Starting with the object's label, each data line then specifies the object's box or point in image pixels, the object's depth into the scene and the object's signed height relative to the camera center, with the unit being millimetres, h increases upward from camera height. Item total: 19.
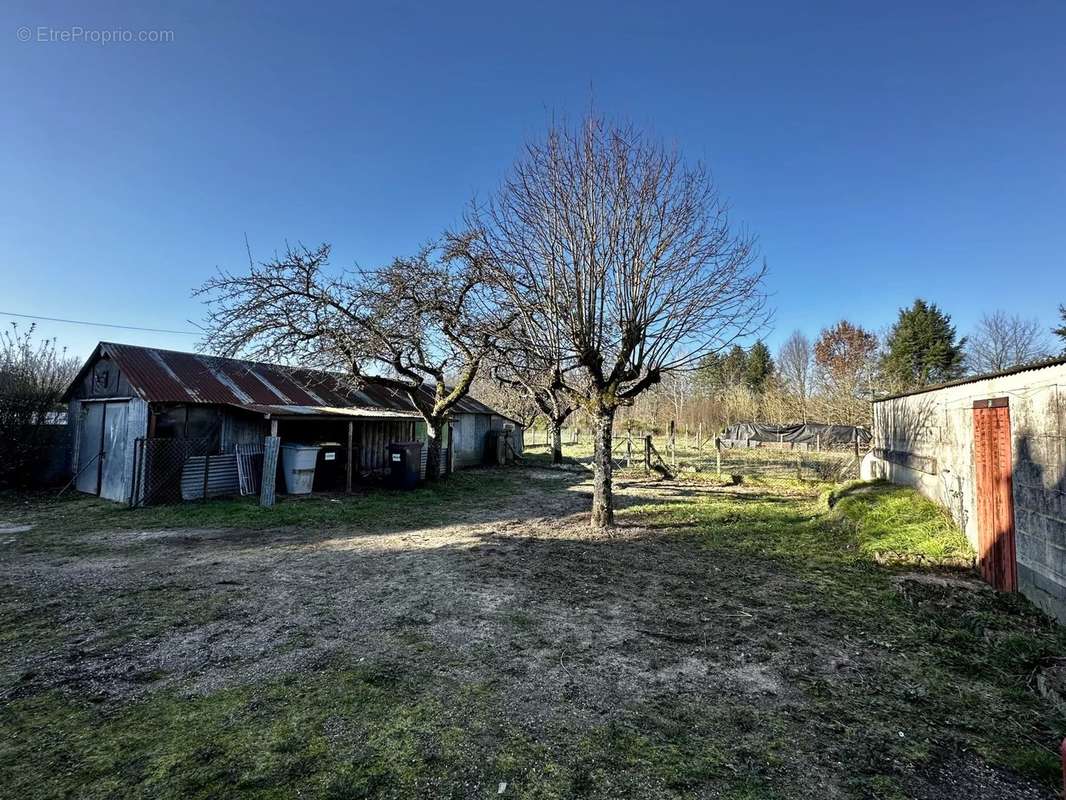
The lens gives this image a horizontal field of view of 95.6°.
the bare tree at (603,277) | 8234 +2680
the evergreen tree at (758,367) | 47688 +6187
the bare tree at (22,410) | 11602 +388
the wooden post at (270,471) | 10523 -967
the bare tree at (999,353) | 29141 +4847
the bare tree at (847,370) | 25156 +3766
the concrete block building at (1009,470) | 4121 -438
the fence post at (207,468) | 11055 -948
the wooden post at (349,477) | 12633 -1317
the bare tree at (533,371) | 9320 +1224
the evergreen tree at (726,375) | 45312 +5257
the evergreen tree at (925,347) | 33094 +5737
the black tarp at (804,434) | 23469 -263
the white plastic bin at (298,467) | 11945 -992
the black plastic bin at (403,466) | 13297 -1069
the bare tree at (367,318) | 12328 +2896
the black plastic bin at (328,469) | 13125 -1177
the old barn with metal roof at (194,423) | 10750 +87
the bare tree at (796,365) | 39438 +5824
